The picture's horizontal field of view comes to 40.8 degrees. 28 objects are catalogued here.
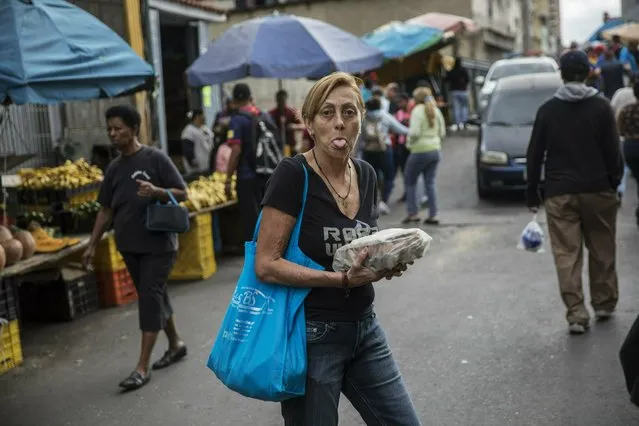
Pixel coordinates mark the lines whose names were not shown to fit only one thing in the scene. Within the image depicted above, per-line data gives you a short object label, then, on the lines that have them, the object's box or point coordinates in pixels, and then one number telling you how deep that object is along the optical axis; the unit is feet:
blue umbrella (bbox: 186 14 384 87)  36.22
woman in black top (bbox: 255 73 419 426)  10.42
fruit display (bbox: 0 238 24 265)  24.04
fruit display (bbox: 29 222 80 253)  26.30
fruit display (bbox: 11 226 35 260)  25.15
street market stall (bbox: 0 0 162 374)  20.97
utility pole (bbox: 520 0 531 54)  95.30
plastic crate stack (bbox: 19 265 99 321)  27.45
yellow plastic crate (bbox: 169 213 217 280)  32.71
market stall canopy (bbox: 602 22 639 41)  61.59
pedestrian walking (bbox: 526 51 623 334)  21.71
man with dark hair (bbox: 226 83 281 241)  31.48
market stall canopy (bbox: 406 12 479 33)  78.43
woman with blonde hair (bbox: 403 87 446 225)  41.24
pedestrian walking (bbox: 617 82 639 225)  31.96
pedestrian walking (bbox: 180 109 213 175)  51.70
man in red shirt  41.01
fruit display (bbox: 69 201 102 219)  30.12
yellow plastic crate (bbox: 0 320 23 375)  22.25
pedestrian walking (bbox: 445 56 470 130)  76.84
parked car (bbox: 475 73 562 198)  45.98
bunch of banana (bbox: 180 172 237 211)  32.71
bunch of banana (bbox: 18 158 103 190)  30.33
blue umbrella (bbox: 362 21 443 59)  71.46
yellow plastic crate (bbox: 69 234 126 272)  28.96
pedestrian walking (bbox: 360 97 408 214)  45.14
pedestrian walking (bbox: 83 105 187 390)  20.06
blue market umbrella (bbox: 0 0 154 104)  20.43
